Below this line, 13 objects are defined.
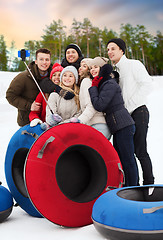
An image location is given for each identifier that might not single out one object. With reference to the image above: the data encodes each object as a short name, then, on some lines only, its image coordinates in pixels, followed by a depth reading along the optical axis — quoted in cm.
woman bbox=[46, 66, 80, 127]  308
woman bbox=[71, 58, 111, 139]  294
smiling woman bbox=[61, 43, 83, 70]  364
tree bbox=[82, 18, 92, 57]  3872
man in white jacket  333
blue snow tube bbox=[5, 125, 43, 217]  293
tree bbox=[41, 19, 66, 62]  3747
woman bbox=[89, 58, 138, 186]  295
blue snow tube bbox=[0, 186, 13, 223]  282
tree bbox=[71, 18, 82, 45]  3931
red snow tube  233
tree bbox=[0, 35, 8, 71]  5191
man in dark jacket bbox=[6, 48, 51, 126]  368
